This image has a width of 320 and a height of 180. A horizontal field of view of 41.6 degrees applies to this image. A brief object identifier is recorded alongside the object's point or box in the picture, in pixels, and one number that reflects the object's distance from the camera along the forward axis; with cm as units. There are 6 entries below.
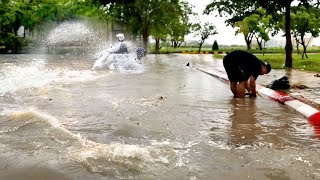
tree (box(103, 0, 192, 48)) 4462
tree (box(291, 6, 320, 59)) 2685
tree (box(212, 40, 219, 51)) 6000
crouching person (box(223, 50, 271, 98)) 891
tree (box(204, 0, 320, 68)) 5303
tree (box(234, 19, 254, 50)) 4652
